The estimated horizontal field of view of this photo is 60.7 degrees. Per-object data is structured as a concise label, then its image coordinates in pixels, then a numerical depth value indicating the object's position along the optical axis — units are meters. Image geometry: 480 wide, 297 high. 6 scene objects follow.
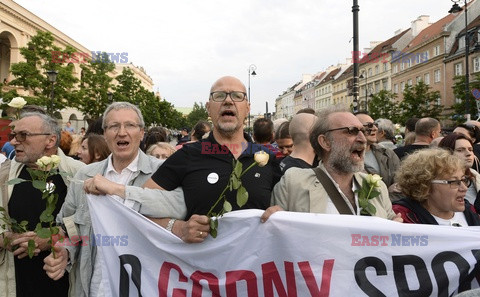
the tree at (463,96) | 31.66
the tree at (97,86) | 36.56
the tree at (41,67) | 25.95
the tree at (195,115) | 99.31
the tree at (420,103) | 41.69
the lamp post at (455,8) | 17.52
